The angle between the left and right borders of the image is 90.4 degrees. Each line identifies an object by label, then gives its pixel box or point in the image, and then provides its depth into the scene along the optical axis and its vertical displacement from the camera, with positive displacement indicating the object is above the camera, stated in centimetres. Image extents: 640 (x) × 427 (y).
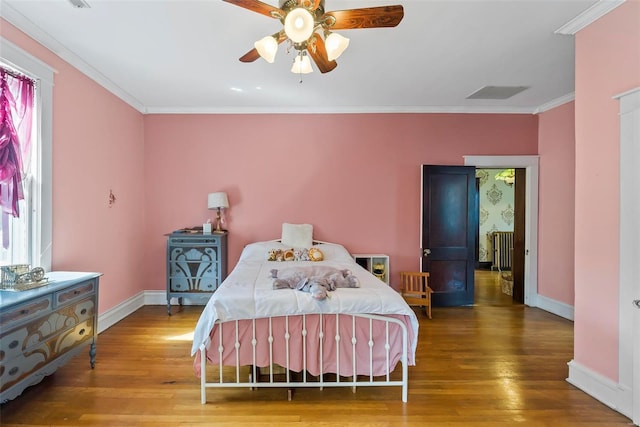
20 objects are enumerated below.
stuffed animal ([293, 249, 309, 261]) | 380 -51
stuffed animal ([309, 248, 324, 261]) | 376 -50
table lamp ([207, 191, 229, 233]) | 421 +17
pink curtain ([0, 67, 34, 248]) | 234 +58
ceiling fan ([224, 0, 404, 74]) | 166 +105
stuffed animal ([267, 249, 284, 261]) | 379 -51
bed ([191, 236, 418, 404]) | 222 -87
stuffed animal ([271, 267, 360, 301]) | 231 -54
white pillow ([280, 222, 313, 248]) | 418 -30
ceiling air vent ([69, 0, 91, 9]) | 219 +145
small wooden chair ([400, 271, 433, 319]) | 405 -102
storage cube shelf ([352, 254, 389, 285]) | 436 -71
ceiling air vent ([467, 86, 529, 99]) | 370 +146
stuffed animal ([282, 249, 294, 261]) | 378 -50
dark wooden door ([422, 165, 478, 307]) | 434 -23
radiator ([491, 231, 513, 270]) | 702 -80
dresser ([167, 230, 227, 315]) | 404 -66
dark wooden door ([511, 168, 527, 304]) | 453 -36
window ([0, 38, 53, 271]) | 255 +16
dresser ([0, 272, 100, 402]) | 190 -79
